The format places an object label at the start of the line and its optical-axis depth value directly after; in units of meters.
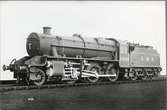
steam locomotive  14.01
